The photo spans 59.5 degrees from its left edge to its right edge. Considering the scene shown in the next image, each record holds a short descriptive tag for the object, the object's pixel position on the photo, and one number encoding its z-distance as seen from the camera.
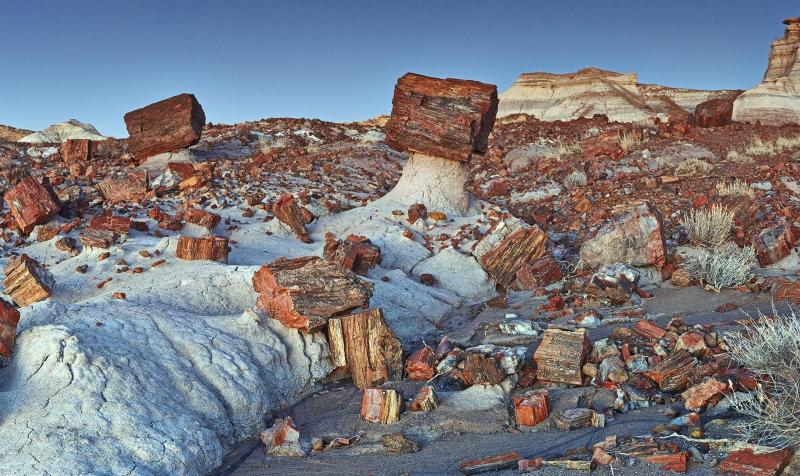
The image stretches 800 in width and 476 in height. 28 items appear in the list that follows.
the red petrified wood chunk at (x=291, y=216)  10.45
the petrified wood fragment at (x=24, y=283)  7.02
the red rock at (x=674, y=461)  3.88
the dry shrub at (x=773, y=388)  4.06
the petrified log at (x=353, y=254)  8.84
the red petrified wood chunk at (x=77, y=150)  14.77
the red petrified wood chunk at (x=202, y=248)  8.10
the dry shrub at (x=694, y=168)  14.48
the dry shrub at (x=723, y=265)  8.16
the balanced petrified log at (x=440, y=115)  11.06
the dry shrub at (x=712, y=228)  9.69
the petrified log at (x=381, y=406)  5.29
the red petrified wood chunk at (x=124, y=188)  11.41
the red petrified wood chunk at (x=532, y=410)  5.06
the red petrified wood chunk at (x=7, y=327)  5.04
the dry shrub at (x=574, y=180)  14.75
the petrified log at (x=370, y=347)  6.22
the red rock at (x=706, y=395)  4.88
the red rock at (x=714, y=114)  21.16
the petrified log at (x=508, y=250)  9.60
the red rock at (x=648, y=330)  6.38
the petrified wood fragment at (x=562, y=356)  5.75
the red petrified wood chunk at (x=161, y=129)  14.21
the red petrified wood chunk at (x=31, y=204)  9.34
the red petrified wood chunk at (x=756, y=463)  3.73
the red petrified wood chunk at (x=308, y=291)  6.36
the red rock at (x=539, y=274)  9.16
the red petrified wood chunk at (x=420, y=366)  6.19
